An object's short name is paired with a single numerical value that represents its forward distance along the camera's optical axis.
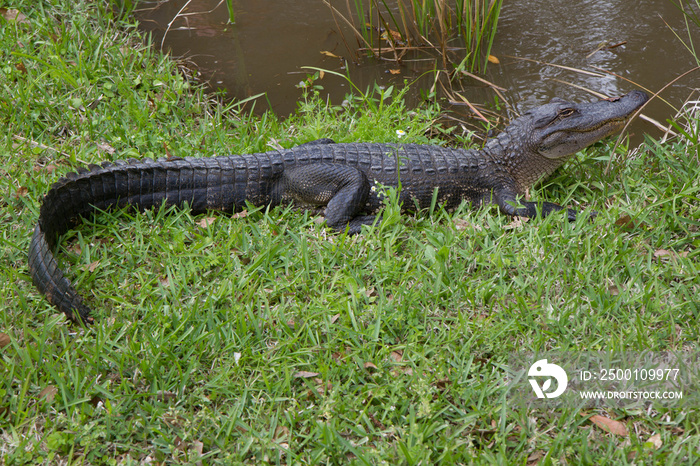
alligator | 3.82
